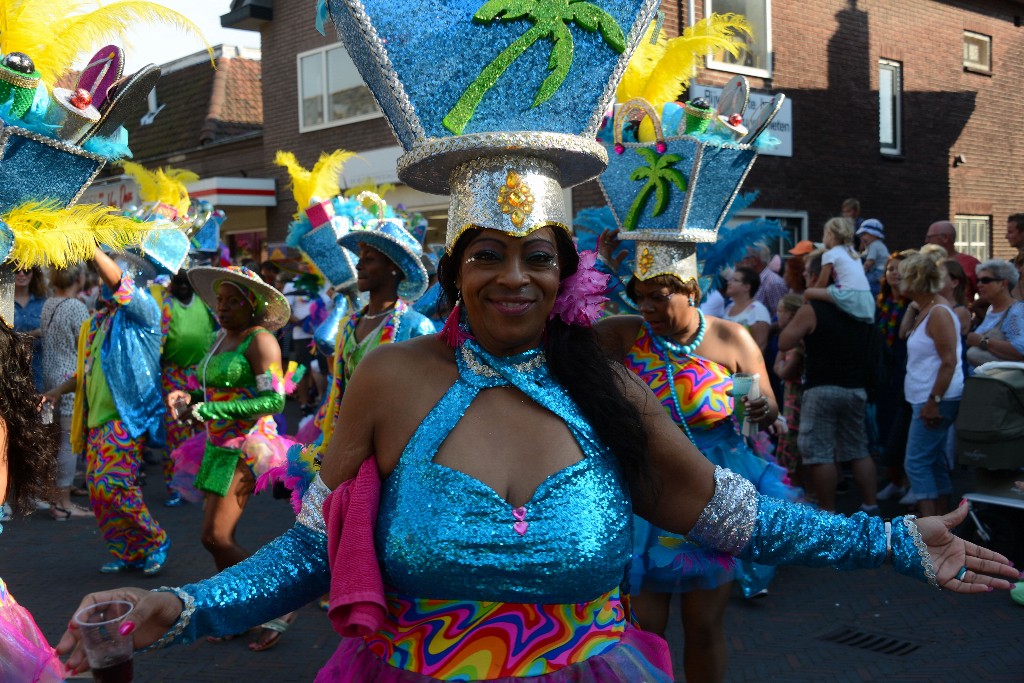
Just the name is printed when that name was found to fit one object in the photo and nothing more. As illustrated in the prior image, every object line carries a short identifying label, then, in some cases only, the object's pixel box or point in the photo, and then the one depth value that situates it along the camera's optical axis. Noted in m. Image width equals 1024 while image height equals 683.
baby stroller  5.92
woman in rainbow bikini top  3.61
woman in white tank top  6.60
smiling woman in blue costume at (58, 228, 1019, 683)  1.89
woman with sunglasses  6.92
